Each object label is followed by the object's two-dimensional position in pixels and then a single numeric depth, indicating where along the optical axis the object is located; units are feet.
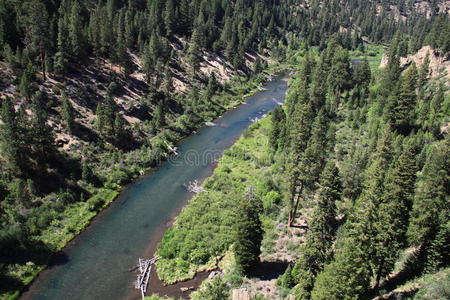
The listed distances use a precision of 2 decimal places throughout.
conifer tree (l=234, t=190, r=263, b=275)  129.80
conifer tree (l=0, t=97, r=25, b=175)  163.22
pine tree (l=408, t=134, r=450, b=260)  114.93
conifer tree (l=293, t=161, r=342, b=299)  109.50
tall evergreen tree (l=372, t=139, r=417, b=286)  112.16
